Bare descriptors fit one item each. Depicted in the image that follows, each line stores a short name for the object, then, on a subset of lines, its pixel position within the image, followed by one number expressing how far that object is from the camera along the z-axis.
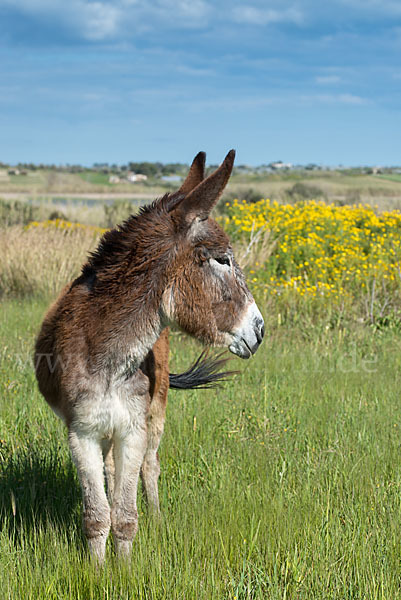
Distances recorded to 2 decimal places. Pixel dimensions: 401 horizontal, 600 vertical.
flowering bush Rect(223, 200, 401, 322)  9.29
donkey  3.08
